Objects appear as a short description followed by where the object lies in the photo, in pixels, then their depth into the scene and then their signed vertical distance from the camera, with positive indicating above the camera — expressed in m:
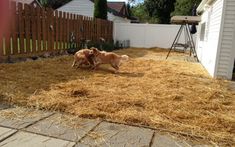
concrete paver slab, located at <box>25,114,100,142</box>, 1.94 -0.92
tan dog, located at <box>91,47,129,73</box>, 4.89 -0.34
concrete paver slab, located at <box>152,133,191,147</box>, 1.86 -0.96
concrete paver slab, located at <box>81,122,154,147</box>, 1.84 -0.95
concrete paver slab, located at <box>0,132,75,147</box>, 1.76 -0.95
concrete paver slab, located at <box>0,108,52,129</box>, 2.10 -0.89
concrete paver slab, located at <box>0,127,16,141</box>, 1.86 -0.93
